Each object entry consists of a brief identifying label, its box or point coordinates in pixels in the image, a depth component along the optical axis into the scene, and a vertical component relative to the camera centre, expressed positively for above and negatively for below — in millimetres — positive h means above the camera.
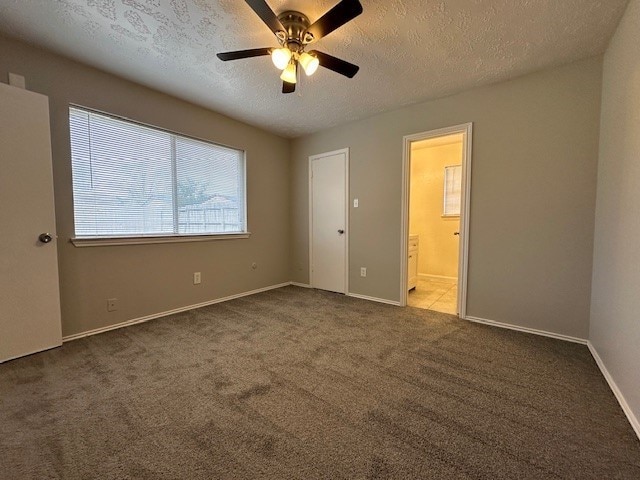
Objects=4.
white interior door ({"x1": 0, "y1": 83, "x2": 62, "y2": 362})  1959 -53
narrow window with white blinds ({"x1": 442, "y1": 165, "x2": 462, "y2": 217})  4684 +570
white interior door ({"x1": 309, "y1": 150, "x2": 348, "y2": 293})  3910 +25
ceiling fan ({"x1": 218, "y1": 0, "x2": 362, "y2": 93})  1503 +1180
